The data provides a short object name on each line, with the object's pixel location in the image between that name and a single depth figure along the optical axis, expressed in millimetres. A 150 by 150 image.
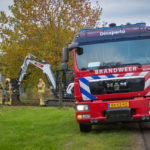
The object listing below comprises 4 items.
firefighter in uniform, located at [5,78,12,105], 25375
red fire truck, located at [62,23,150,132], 9078
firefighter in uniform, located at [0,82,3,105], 25419
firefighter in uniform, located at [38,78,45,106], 24281
